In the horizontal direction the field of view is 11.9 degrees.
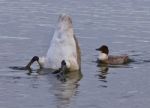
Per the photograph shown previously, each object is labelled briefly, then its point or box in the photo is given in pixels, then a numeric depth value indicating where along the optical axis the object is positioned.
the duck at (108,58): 24.36
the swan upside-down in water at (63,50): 21.31
